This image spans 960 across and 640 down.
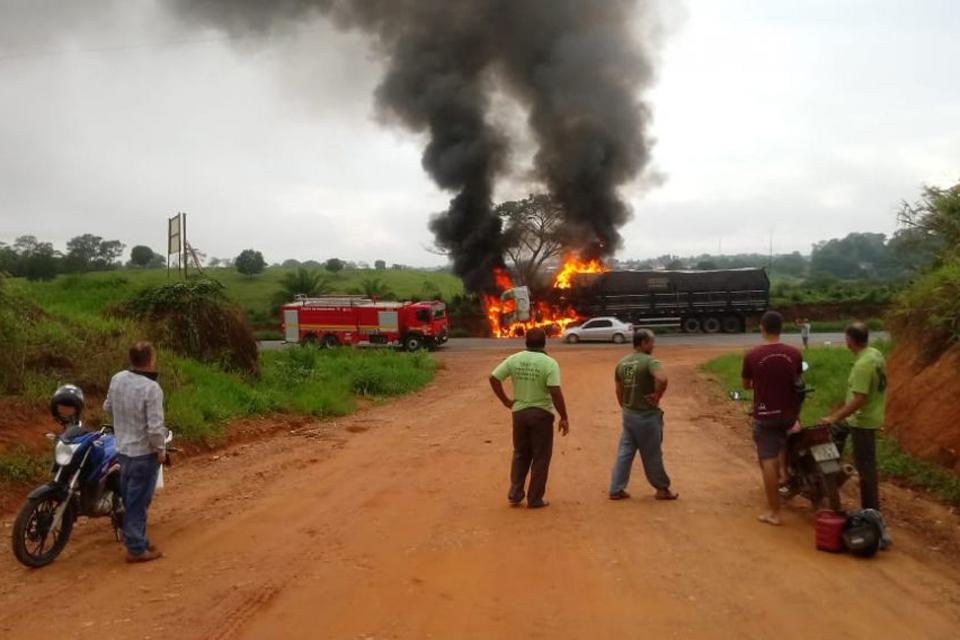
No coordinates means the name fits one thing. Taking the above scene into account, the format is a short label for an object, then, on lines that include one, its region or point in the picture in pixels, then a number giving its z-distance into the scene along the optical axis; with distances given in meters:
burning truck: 39.56
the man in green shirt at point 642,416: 6.90
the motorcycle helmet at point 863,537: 5.31
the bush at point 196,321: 13.65
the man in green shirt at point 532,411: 6.75
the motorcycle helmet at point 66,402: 5.93
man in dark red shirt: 6.16
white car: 35.47
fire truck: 33.66
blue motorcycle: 5.36
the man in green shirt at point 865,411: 5.96
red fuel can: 5.42
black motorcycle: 5.96
